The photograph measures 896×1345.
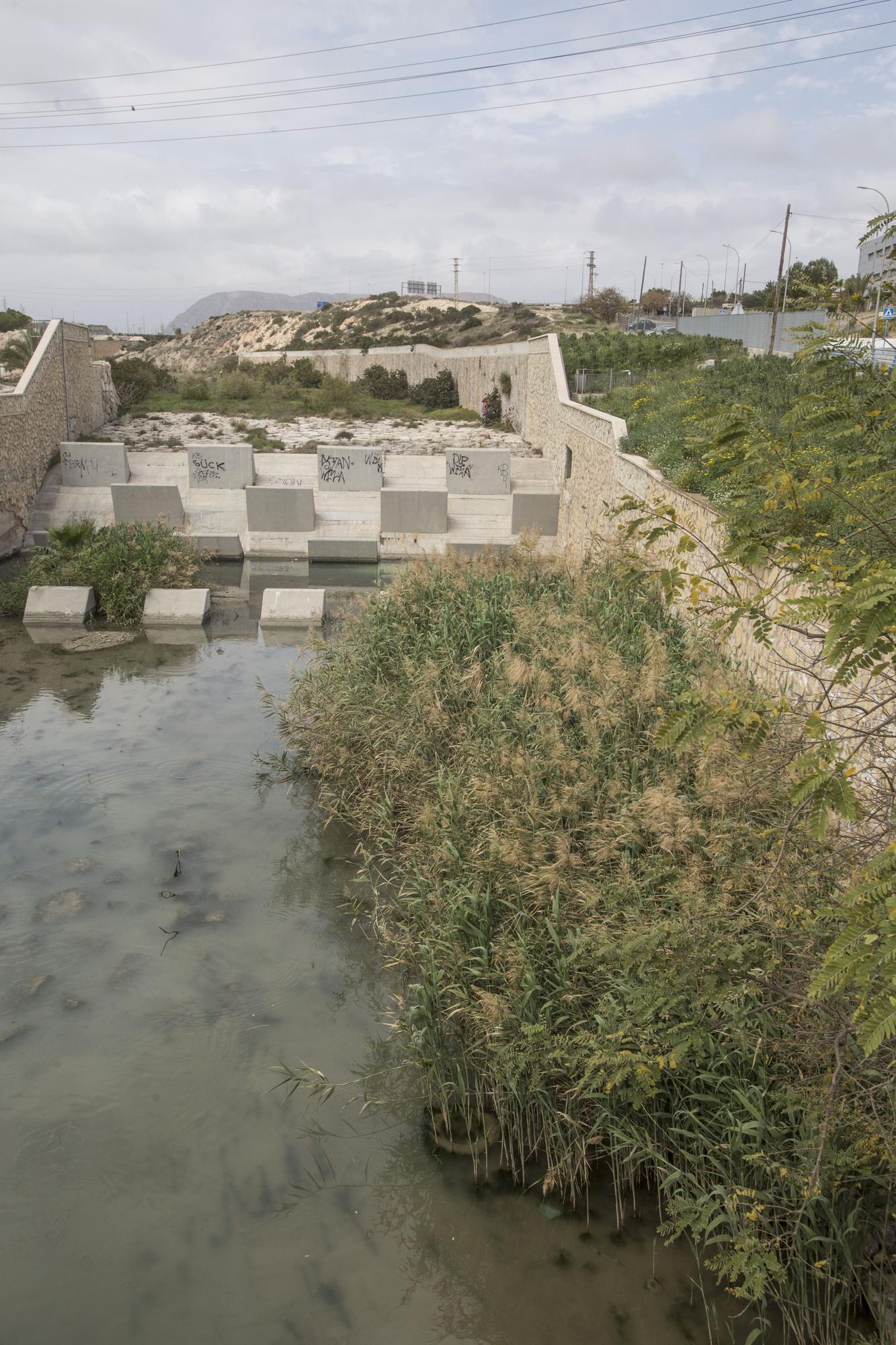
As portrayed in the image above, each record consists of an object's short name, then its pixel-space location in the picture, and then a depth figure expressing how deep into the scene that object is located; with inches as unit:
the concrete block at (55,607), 558.6
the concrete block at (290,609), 575.8
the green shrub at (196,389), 1210.0
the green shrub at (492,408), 1214.3
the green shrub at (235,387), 1253.1
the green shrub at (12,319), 1552.7
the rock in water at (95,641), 530.0
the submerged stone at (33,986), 246.1
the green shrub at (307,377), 1422.2
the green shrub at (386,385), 1488.7
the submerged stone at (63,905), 278.5
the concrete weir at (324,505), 776.3
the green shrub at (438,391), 1395.2
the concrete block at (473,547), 750.5
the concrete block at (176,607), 576.1
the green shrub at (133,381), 1150.3
